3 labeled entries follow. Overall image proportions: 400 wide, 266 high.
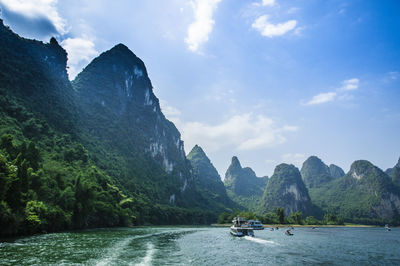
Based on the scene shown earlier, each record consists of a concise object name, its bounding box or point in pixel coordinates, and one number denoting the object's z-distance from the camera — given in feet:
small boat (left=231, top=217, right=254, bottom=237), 194.84
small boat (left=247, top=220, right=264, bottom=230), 337.54
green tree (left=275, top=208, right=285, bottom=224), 462.19
